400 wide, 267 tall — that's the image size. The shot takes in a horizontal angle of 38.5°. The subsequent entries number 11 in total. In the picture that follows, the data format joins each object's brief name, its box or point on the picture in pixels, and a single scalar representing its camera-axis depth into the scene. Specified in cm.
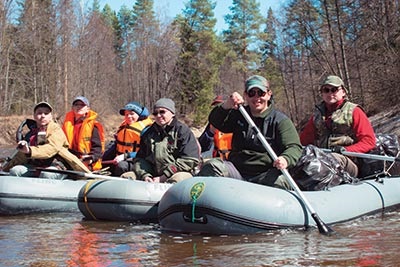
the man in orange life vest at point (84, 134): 777
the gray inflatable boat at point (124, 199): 558
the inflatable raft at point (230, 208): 461
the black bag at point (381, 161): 684
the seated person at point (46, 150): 670
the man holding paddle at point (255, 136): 515
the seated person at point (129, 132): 770
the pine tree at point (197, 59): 3650
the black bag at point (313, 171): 546
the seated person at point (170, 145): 594
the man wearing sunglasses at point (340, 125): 647
